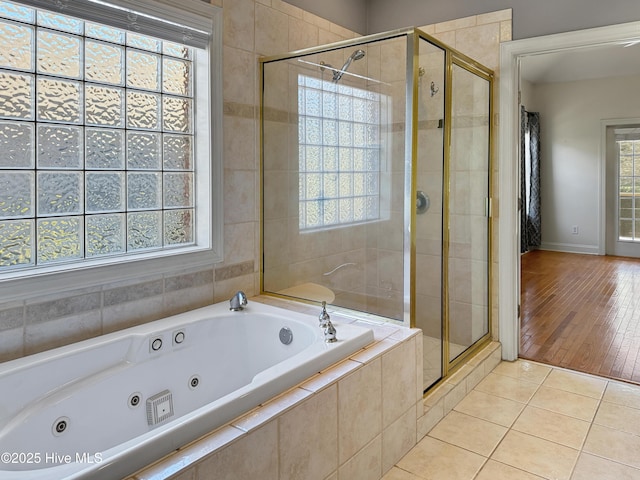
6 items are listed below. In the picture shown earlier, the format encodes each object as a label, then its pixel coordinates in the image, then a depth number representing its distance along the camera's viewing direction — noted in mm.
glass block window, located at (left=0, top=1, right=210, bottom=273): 1812
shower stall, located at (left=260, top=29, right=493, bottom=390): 2375
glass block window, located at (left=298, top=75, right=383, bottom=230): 2715
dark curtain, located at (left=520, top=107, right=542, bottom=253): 7266
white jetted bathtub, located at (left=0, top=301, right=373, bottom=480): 1310
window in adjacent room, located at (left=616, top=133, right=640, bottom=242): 7043
